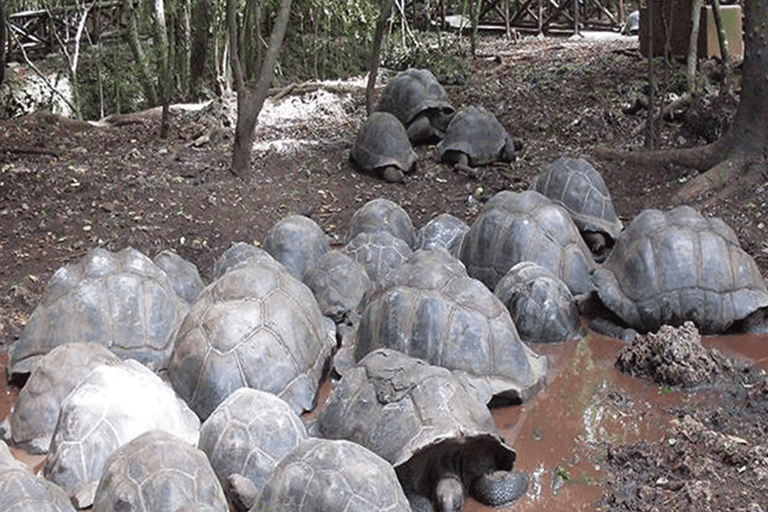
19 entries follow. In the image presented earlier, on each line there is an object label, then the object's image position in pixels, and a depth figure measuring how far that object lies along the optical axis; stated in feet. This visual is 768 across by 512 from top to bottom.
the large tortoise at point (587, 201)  25.89
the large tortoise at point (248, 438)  14.40
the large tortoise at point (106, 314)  19.47
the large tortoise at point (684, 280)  20.80
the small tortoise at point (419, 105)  35.73
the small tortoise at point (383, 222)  24.80
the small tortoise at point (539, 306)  20.89
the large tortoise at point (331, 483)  12.01
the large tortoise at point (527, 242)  22.79
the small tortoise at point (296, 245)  23.39
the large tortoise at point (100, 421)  14.97
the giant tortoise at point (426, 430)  14.55
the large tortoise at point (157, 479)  12.61
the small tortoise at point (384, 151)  31.81
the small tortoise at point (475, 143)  32.60
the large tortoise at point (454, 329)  18.10
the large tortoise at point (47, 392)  16.78
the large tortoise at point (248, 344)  17.44
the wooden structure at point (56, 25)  56.85
